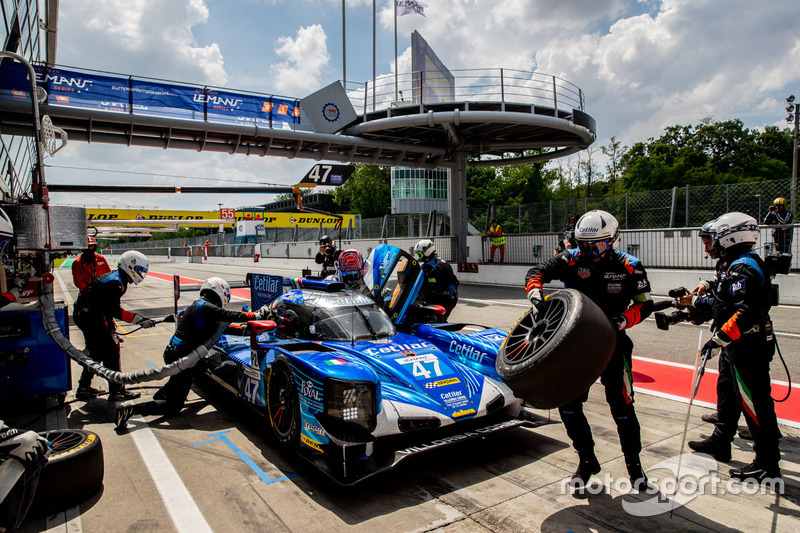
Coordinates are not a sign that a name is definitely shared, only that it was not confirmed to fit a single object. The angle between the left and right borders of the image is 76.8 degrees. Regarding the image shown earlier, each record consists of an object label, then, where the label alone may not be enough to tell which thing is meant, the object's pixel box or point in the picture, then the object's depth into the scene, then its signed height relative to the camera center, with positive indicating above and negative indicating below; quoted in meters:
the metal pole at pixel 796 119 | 27.21 +6.92
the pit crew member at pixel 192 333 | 5.27 -0.98
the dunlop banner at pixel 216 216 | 52.06 +3.09
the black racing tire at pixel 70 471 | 3.27 -1.51
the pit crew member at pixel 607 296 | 3.42 -0.39
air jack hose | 5.24 -1.21
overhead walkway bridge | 14.27 +4.13
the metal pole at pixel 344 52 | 22.28 +8.49
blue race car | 3.52 -1.13
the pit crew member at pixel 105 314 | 5.88 -0.82
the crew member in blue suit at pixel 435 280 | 7.50 -0.56
